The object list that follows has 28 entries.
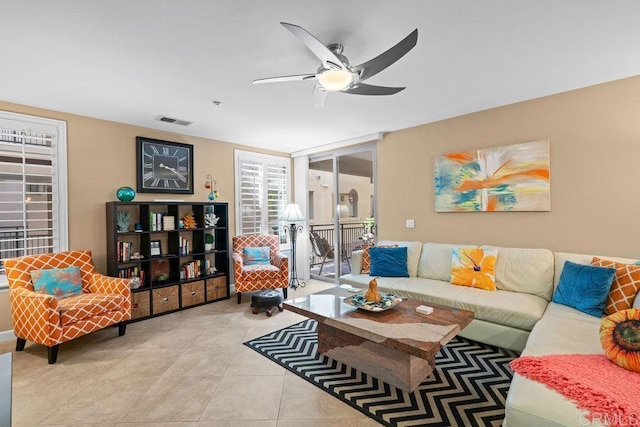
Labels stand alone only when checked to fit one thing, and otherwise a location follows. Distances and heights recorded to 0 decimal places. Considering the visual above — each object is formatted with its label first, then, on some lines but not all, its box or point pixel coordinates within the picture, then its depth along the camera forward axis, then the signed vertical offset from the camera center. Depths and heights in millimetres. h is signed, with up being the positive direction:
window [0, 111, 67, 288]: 3148 +363
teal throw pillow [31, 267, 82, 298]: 3014 -660
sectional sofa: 1430 -850
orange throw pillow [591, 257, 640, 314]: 2307 -621
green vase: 3783 +296
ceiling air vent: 3782 +1254
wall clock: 4102 +730
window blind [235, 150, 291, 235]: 5180 +441
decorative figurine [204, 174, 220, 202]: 4742 +478
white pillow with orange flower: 3180 -617
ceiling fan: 1725 +996
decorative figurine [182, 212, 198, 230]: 4355 -73
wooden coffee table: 1994 -838
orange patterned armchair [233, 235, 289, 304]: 4301 -829
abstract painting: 3242 +387
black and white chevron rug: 1950 -1317
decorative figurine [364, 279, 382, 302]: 2604 -715
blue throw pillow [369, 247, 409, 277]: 3773 -634
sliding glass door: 5074 +159
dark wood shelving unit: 3754 -564
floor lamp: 5113 -219
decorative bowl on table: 2484 -773
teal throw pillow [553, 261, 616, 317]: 2393 -650
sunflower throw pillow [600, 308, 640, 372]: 1568 -710
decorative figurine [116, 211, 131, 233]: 3771 -47
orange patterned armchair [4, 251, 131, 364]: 2650 -827
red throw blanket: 1286 -855
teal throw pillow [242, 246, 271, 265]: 4754 -652
